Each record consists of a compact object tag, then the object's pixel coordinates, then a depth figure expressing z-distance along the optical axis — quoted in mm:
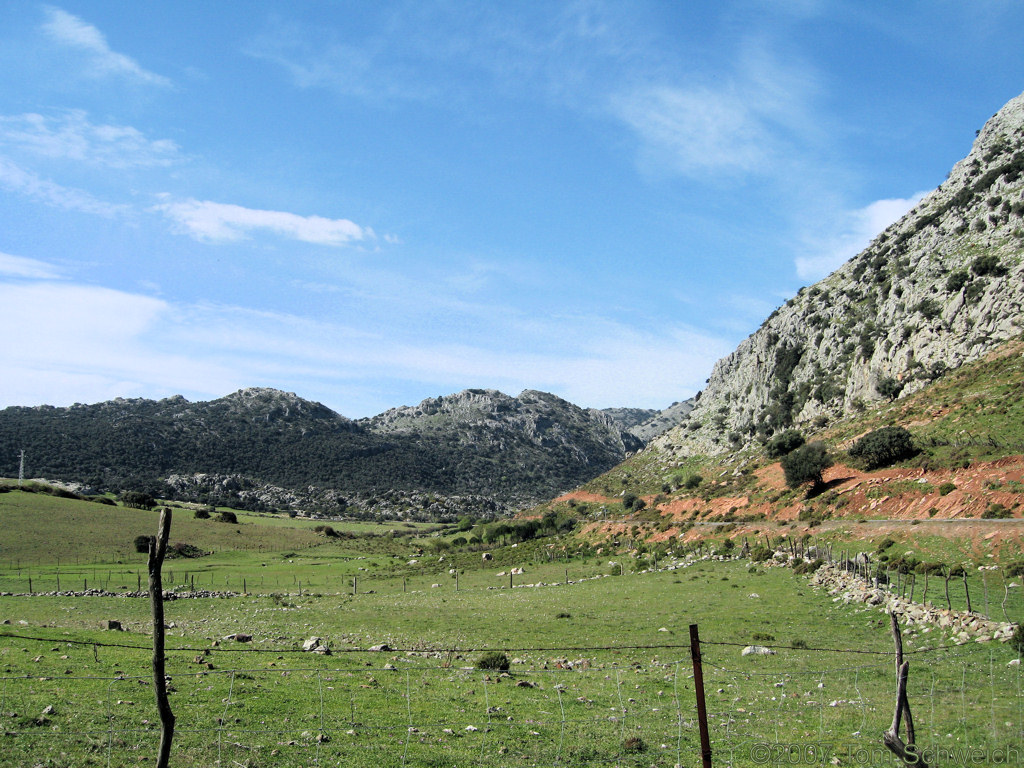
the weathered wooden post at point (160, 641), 8945
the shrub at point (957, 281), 77062
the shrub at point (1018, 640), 17938
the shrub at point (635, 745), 13466
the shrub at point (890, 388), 78500
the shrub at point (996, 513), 34906
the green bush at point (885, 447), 53156
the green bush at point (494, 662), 21719
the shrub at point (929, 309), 78381
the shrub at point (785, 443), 76250
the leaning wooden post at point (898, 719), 7859
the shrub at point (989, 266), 73250
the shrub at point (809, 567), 40469
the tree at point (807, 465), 58781
